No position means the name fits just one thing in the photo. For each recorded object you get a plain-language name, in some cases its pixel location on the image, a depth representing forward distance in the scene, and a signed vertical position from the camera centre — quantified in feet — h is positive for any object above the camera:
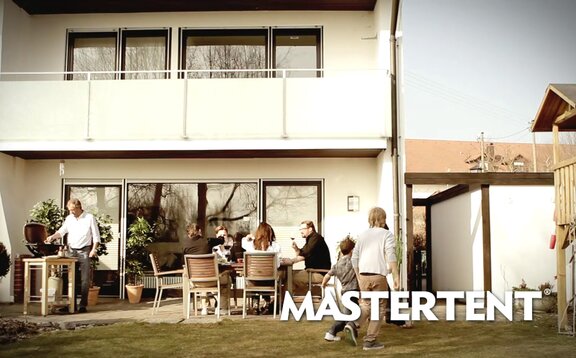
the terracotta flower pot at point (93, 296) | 41.70 -3.65
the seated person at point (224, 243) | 40.01 -0.75
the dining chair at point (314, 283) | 36.51 -2.54
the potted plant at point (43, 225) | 37.68 +0.23
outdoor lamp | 46.65 +1.65
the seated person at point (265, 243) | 36.14 -0.63
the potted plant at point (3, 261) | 39.29 -1.66
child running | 28.40 -1.71
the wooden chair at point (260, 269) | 34.12 -1.78
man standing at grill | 37.40 -0.41
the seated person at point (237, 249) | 41.18 -1.10
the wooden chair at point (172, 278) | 46.85 -3.01
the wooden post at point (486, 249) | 41.73 -1.06
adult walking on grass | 26.12 -1.20
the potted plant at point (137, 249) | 45.11 -1.17
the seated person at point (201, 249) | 35.86 -0.91
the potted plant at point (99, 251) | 41.91 -1.22
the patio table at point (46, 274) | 34.55 -2.06
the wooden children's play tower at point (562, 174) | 31.09 +2.36
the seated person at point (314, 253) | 36.91 -1.13
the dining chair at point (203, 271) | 34.01 -1.86
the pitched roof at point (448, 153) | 113.28 +11.92
